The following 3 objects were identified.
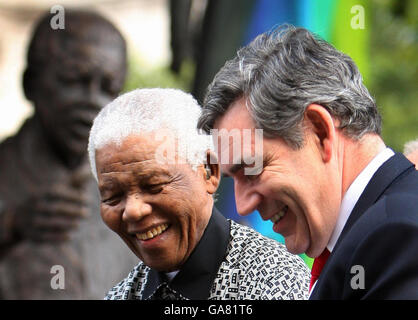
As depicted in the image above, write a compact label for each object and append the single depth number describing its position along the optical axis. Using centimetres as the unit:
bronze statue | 596
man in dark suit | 231
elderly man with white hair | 292
